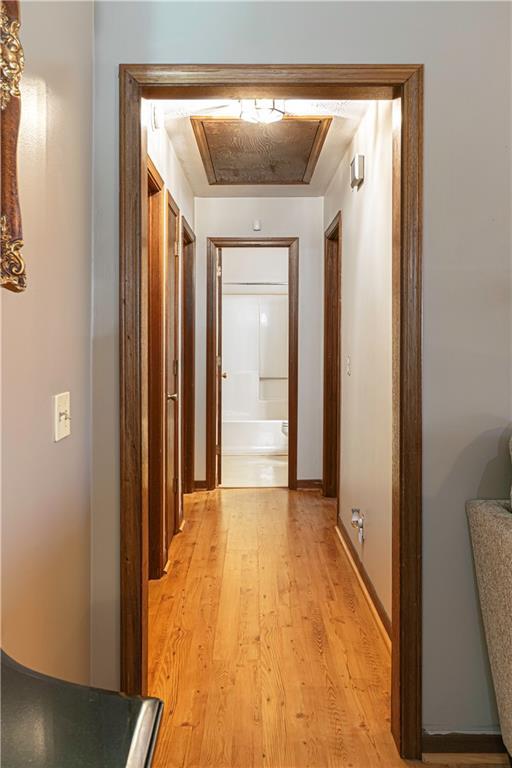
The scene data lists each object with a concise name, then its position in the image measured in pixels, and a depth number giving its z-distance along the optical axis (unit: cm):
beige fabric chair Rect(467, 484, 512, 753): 149
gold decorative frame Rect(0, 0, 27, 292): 101
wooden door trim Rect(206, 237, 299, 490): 490
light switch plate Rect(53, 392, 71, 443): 143
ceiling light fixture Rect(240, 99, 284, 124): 295
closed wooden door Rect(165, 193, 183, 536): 335
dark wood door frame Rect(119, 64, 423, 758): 171
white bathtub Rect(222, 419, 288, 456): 681
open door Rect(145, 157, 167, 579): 305
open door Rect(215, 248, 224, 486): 498
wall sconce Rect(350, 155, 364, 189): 306
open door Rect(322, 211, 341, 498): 473
